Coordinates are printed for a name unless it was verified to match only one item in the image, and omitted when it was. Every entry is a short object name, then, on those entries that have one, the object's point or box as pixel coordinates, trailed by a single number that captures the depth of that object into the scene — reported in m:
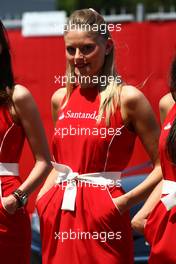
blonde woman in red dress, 8.46
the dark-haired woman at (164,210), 7.46
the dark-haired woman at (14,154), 9.15
